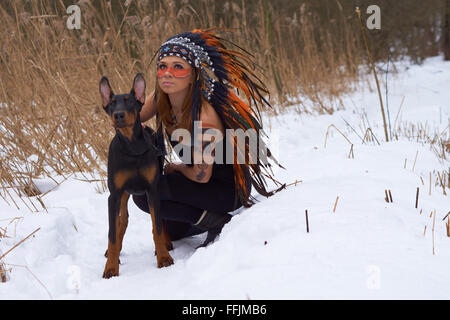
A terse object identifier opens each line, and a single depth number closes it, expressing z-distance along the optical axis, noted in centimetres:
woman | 590
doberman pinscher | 564
